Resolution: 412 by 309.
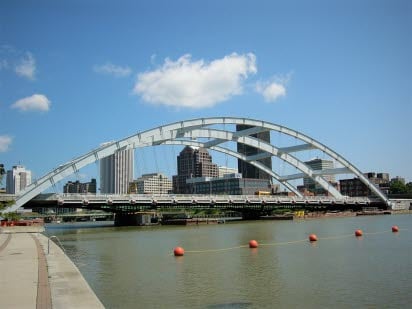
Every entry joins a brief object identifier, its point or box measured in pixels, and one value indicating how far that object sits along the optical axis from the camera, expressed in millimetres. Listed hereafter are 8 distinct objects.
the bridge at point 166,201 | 66125
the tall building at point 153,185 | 189475
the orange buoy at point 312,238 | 33125
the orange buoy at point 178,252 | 25812
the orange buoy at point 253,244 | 29656
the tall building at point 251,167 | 173050
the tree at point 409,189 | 175988
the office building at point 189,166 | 178500
